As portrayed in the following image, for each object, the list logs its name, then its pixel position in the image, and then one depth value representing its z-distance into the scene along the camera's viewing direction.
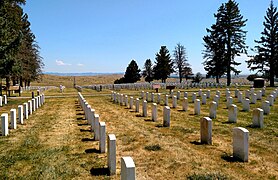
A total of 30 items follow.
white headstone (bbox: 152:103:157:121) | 13.61
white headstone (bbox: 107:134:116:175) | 6.36
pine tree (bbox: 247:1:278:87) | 44.38
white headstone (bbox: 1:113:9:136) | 10.56
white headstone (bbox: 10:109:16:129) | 11.71
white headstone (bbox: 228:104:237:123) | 12.57
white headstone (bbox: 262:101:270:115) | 14.67
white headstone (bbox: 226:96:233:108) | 17.89
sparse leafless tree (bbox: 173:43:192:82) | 65.69
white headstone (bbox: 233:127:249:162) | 7.05
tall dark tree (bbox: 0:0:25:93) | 21.98
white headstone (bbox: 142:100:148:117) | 15.14
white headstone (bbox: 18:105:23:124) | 13.20
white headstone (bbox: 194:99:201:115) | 15.58
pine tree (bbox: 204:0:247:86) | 48.72
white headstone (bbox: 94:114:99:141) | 9.45
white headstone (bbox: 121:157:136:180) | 4.72
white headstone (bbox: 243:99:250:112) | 16.27
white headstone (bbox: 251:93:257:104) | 19.93
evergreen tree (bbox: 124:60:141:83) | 68.94
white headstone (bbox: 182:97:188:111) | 17.20
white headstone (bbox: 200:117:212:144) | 8.83
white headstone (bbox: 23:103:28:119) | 14.72
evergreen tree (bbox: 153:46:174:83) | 65.88
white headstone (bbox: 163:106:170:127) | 12.04
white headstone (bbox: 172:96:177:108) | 18.72
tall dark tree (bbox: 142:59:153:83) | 77.38
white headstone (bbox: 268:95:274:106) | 18.23
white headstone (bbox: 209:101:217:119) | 14.02
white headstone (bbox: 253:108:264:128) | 10.98
